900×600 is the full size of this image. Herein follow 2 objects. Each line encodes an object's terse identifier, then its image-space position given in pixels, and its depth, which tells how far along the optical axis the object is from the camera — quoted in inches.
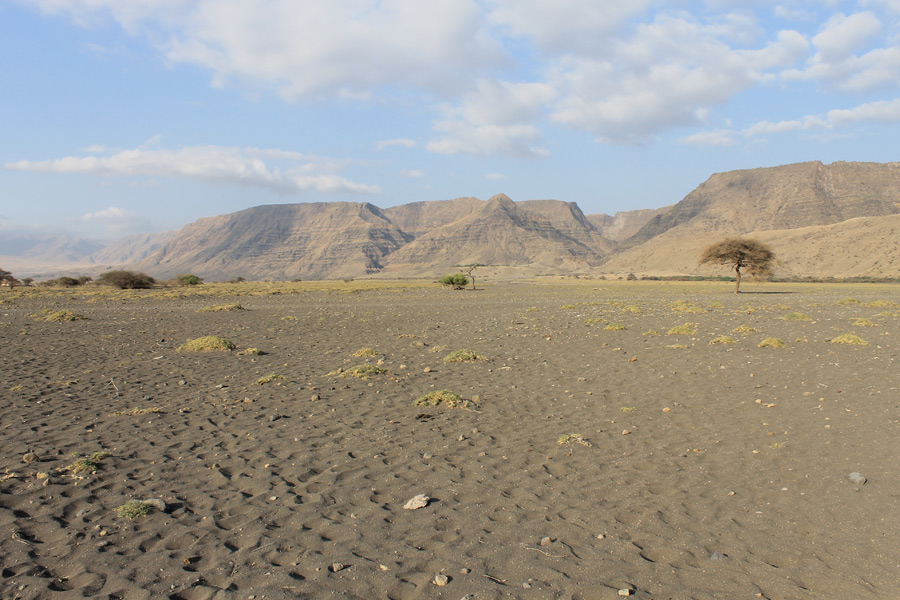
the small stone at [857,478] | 242.7
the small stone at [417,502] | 217.6
